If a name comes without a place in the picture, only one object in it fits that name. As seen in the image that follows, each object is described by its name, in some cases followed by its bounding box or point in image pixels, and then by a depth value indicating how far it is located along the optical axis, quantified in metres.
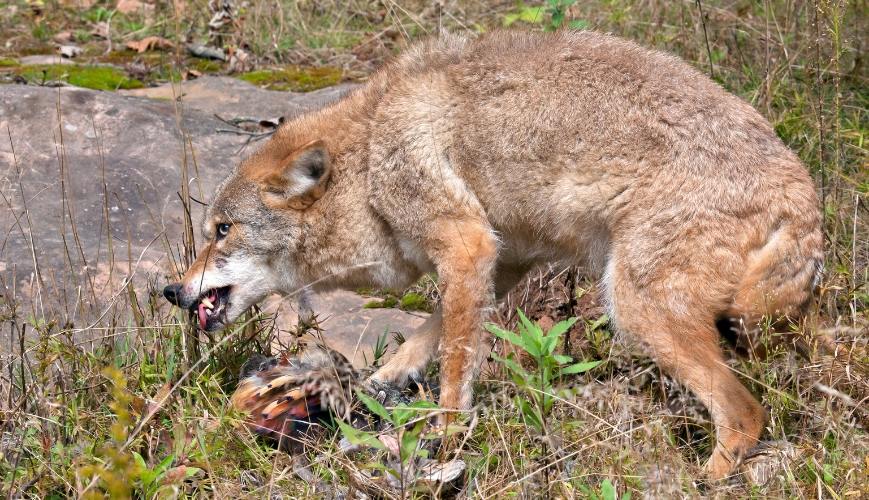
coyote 9.00
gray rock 11.87
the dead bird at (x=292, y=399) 9.23
